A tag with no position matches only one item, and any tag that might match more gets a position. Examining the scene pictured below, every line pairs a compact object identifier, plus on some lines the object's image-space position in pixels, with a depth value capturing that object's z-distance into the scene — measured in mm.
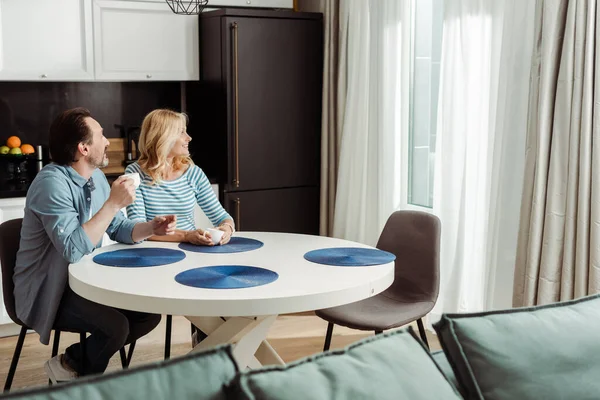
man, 2891
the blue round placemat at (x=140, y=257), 2867
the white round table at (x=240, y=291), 2447
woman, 3465
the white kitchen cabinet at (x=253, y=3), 4809
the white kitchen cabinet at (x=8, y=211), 4164
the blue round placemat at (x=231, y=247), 3102
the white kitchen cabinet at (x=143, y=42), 4520
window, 4293
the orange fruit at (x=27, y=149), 4594
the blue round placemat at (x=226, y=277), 2586
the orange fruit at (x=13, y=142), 4578
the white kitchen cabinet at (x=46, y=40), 4258
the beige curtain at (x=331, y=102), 4855
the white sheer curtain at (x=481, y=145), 3658
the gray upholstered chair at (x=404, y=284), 3158
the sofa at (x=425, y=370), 1459
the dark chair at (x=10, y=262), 3123
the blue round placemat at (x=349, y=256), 2915
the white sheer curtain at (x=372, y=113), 4488
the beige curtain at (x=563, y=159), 3184
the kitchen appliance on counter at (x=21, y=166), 4523
